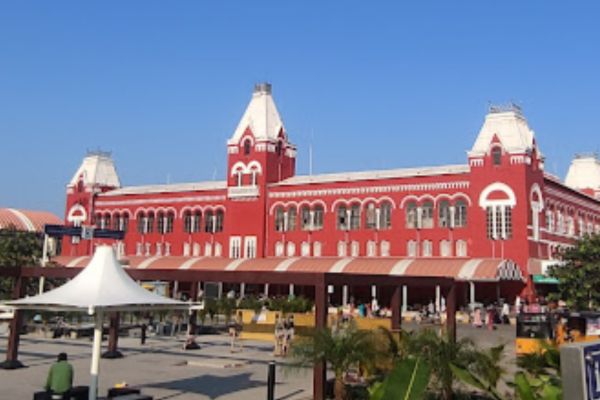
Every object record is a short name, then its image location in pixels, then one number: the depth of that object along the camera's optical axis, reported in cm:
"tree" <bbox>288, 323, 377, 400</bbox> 1362
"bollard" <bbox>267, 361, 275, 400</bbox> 1378
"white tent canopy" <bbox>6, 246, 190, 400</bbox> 1314
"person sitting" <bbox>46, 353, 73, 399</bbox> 1240
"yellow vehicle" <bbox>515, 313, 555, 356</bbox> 2223
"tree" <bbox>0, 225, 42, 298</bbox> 3799
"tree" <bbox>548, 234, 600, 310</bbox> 3488
